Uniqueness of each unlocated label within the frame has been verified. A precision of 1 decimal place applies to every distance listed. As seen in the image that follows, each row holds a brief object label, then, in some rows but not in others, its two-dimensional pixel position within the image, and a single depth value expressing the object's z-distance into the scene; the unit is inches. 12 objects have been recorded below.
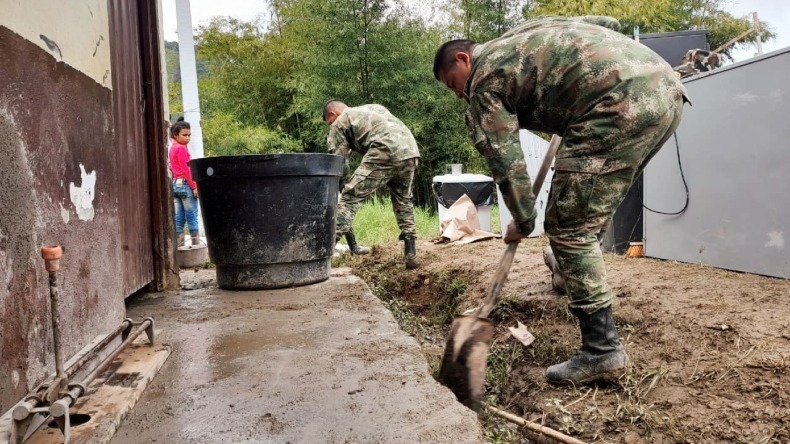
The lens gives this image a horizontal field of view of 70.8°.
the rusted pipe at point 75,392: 50.8
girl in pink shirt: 242.2
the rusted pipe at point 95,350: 59.1
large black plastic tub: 130.3
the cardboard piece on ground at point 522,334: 107.0
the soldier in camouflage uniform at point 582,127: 79.7
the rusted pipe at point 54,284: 51.5
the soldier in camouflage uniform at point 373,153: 183.6
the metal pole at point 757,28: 188.4
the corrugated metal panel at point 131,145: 119.3
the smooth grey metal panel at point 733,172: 123.6
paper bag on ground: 233.1
